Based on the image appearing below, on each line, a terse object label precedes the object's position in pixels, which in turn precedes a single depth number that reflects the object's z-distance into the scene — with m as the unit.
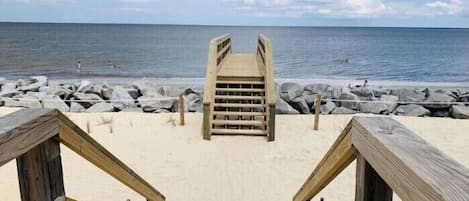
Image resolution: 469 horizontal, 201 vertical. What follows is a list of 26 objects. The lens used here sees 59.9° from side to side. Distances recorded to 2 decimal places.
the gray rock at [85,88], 15.01
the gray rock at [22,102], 11.63
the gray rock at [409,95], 14.79
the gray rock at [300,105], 11.97
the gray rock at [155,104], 12.09
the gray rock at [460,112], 11.00
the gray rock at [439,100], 12.61
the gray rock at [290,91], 12.81
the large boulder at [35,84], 16.13
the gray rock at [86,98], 12.85
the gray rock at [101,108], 11.44
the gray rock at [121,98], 12.49
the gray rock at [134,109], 11.98
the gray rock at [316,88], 14.51
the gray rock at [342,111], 11.89
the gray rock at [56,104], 11.52
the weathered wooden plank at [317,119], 8.76
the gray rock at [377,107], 12.35
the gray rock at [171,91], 15.39
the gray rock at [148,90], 15.15
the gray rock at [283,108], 10.92
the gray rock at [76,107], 11.73
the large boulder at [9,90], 14.01
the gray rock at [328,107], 11.95
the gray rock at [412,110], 12.01
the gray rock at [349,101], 12.49
